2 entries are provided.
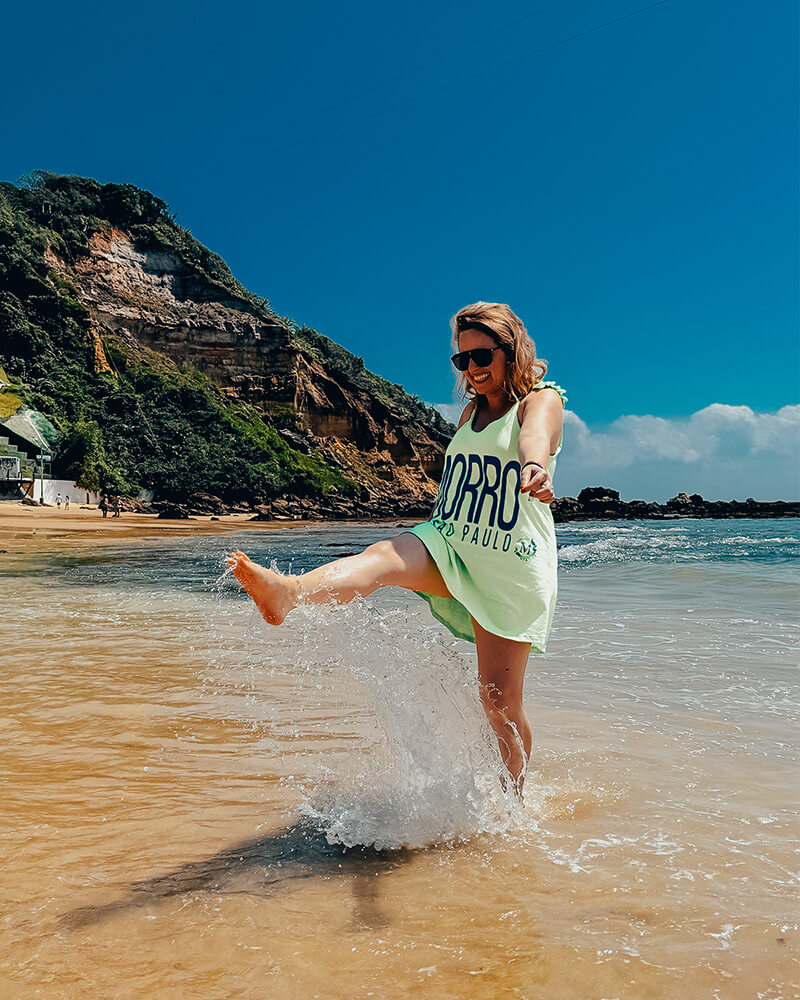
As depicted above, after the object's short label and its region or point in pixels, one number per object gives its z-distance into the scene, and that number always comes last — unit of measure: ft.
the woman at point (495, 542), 8.35
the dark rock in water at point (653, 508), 183.21
